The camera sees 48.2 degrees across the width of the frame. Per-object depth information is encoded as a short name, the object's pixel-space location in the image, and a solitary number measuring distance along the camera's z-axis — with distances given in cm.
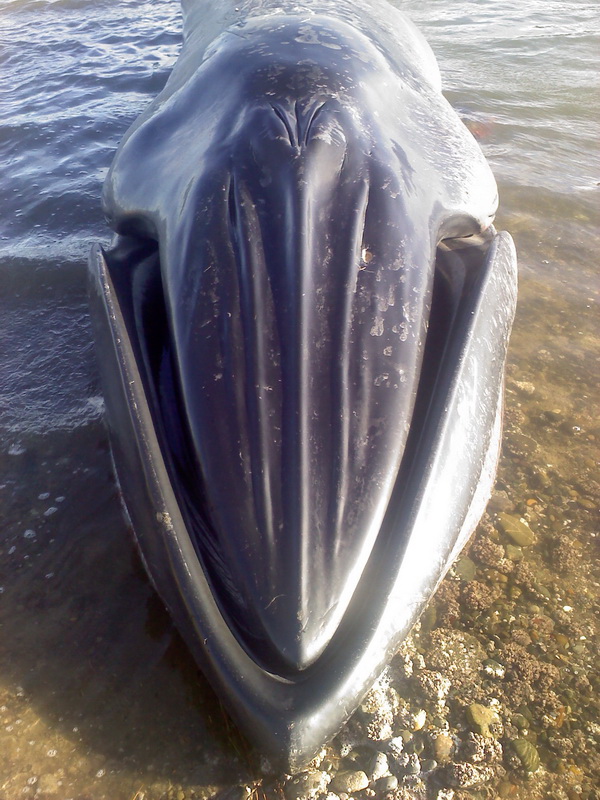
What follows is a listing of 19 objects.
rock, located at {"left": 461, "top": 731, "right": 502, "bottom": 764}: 230
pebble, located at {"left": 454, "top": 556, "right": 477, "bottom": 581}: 290
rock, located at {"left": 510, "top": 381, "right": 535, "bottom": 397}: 393
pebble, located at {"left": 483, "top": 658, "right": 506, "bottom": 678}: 255
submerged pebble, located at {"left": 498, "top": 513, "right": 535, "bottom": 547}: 306
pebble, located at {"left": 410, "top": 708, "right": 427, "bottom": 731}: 240
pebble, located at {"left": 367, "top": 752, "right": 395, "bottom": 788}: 226
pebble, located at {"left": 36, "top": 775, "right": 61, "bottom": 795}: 222
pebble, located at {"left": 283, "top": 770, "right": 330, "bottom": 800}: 220
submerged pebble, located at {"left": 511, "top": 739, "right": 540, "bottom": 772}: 227
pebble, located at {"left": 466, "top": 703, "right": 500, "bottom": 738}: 237
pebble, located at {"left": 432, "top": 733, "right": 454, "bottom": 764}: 231
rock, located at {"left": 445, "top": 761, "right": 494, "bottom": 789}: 224
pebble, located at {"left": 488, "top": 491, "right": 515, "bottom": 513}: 323
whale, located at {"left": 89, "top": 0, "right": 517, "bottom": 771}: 213
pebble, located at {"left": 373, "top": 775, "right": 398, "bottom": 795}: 222
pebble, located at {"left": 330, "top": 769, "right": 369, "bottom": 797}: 222
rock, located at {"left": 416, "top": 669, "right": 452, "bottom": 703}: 250
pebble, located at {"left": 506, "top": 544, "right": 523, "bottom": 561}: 298
